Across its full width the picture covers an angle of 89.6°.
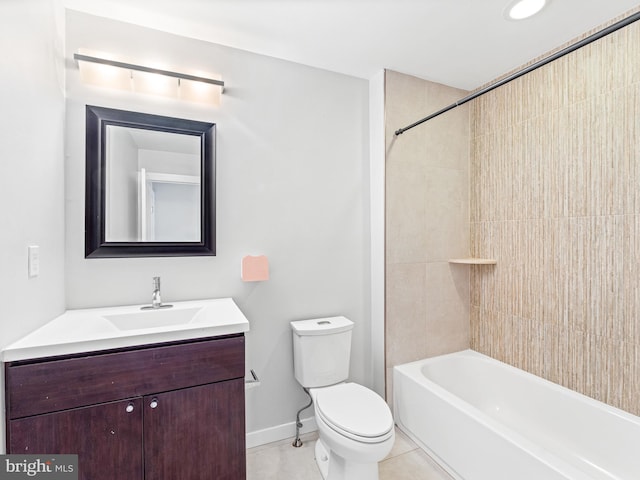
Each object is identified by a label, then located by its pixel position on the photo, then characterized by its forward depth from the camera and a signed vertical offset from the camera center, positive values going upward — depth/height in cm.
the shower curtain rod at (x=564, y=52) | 108 +73
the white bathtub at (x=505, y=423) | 145 -100
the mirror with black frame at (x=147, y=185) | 164 +30
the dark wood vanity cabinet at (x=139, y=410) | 110 -64
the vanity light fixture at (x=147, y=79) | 161 +86
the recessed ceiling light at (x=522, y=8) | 156 +115
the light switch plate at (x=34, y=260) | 126 -8
